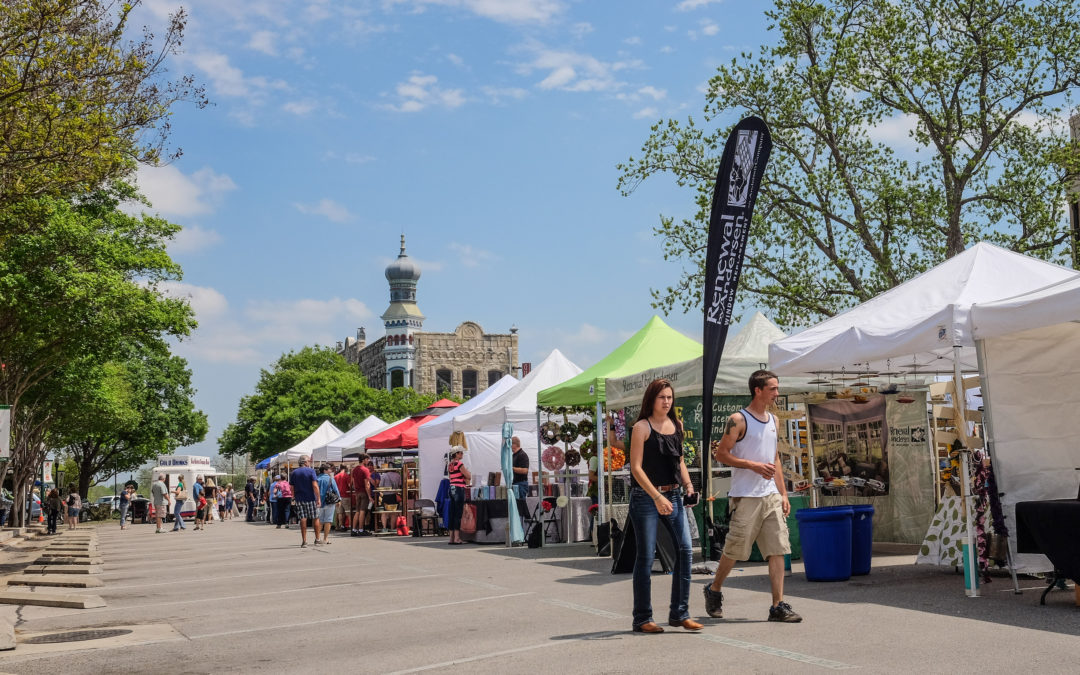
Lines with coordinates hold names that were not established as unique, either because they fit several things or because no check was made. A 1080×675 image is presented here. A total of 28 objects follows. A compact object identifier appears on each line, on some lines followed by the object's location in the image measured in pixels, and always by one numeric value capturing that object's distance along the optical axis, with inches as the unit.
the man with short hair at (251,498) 1798.7
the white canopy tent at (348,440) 1365.9
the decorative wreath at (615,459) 641.6
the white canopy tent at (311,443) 1661.5
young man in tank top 327.3
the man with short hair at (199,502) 1469.0
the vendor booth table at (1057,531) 327.3
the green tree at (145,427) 2486.5
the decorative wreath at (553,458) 764.0
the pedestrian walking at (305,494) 836.0
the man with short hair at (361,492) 1061.1
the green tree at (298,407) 3371.1
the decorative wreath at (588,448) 709.3
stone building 5000.0
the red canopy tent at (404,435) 1127.6
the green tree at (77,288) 906.1
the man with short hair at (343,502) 1171.9
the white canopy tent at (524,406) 836.6
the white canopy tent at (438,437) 967.0
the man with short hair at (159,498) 1389.0
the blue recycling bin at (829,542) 430.0
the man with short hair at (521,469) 786.8
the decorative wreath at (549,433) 760.3
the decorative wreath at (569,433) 760.3
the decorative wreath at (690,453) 599.5
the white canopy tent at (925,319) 399.9
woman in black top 309.9
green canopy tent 653.3
